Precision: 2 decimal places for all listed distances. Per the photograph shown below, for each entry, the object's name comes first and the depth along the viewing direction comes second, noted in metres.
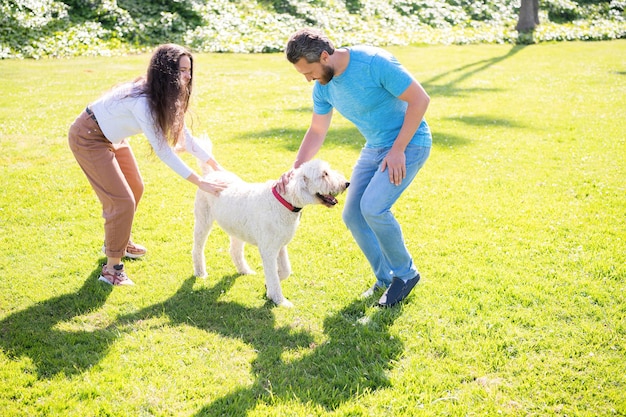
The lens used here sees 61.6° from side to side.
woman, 4.38
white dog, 4.32
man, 3.97
